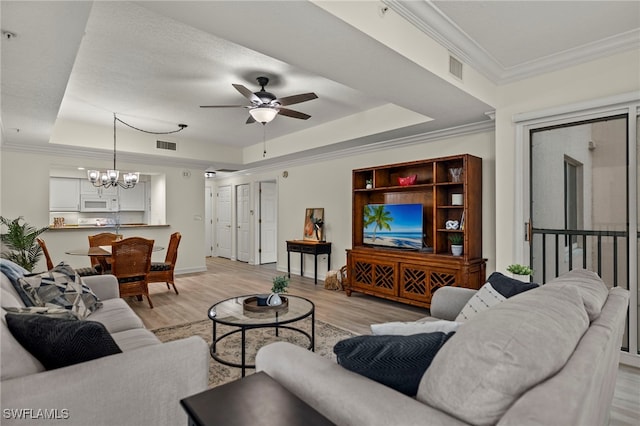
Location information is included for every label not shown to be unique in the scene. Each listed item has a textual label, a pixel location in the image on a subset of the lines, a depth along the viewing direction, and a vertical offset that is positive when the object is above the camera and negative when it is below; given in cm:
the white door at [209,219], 998 -18
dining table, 426 -50
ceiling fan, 340 +111
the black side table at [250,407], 96 -57
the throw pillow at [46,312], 157 -46
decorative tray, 287 -79
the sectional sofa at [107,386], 119 -65
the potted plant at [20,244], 487 -45
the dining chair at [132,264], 419 -63
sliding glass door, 283 +15
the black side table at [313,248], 605 -62
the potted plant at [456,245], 415 -38
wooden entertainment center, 403 -25
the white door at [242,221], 856 -20
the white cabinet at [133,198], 825 +36
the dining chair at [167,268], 494 -79
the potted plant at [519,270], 257 -42
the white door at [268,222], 834 -22
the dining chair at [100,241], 480 -44
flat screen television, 462 -17
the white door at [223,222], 929 -25
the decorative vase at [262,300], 297 -75
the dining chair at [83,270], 447 -75
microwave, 780 +21
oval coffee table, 254 -81
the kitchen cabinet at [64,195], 745 +40
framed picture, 632 -21
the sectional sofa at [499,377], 85 -43
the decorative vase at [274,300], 295 -75
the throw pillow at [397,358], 113 -48
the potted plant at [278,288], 300 -67
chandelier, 523 +57
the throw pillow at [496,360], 89 -40
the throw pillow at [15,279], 215 -42
